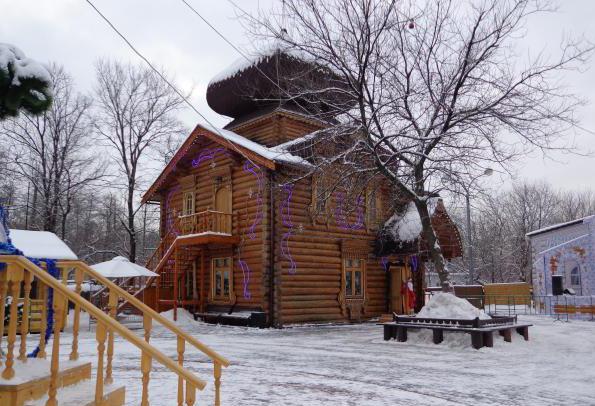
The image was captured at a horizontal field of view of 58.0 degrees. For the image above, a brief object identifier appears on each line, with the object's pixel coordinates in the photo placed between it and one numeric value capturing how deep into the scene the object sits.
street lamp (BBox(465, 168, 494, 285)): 13.66
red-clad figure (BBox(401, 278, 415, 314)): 21.59
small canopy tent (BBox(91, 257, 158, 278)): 18.98
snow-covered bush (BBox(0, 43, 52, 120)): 4.61
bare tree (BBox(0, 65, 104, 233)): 28.77
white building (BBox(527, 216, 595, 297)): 25.44
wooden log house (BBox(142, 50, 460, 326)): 18.64
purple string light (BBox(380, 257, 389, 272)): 22.27
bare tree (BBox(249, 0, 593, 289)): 14.04
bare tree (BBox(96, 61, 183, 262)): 30.58
